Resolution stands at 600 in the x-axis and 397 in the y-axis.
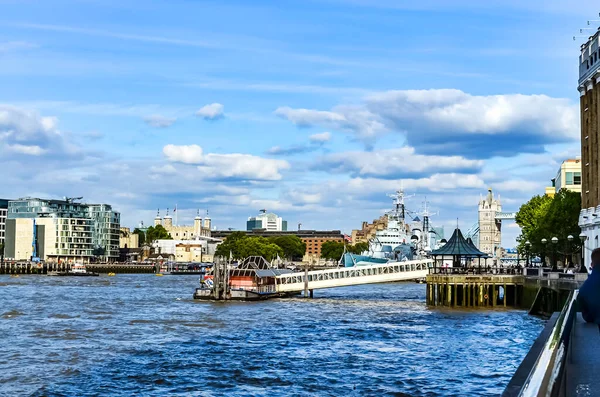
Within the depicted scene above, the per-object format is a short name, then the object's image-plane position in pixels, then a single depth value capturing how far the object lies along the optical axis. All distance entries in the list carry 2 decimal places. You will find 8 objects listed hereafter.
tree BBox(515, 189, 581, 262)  91.19
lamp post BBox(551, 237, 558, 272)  90.16
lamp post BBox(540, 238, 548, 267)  83.64
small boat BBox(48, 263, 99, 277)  187.24
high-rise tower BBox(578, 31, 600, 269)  73.00
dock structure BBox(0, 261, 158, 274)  194.12
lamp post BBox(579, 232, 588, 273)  65.34
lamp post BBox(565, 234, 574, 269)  90.31
